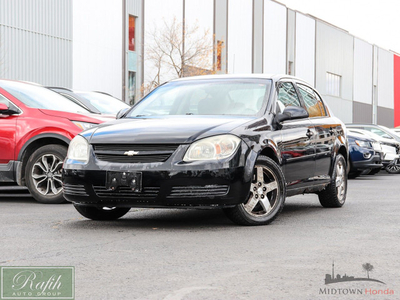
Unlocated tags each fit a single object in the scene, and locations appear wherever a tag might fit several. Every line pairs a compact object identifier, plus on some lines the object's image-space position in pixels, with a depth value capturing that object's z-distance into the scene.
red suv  10.43
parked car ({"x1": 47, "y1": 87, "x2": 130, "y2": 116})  13.91
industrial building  34.62
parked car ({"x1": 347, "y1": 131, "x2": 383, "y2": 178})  19.44
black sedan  7.32
